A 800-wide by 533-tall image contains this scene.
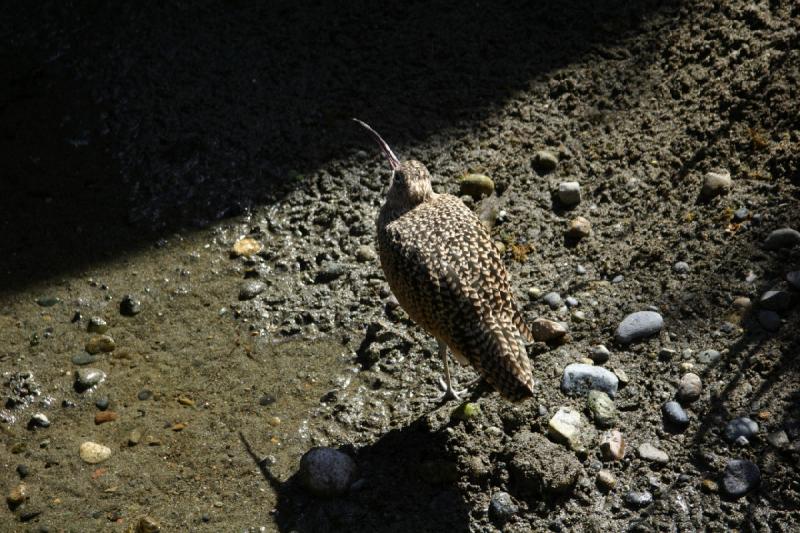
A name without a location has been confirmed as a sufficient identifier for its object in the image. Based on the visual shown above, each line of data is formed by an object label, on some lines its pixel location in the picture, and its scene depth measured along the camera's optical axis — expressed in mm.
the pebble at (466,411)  4617
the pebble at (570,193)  5543
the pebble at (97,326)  5441
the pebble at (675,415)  4305
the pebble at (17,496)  4551
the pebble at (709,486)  4055
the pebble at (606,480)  4195
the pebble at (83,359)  5258
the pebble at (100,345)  5320
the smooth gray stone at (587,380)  4543
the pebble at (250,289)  5555
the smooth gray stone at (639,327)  4707
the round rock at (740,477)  3996
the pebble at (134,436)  4797
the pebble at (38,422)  4941
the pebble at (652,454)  4211
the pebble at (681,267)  4910
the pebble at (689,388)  4367
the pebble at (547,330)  4867
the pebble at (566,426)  4371
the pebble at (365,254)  5643
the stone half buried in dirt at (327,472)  4332
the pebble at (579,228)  5344
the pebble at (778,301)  4527
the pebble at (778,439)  4078
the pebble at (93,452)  4723
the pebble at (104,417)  4941
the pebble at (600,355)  4707
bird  4285
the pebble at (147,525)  4336
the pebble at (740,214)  4977
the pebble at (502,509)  4199
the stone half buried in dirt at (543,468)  4180
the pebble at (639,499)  4109
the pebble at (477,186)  5781
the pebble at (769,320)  4488
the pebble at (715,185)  5156
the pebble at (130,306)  5523
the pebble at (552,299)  5059
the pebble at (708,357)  4492
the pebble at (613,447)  4281
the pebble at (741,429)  4168
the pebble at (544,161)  5766
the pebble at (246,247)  5812
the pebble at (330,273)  5586
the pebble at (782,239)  4734
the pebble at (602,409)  4430
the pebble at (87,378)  5105
